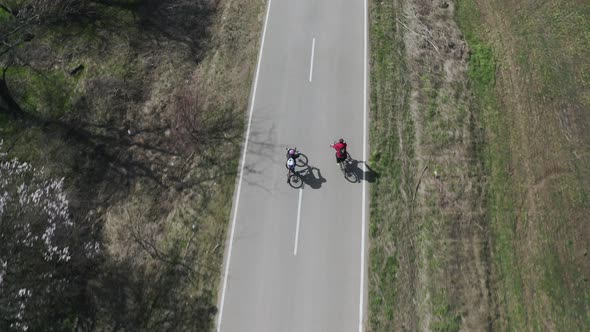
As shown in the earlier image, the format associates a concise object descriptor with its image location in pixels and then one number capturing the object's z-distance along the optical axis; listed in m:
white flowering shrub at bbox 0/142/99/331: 18.38
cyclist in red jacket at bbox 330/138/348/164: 18.88
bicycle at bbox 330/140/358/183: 19.89
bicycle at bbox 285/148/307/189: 19.11
